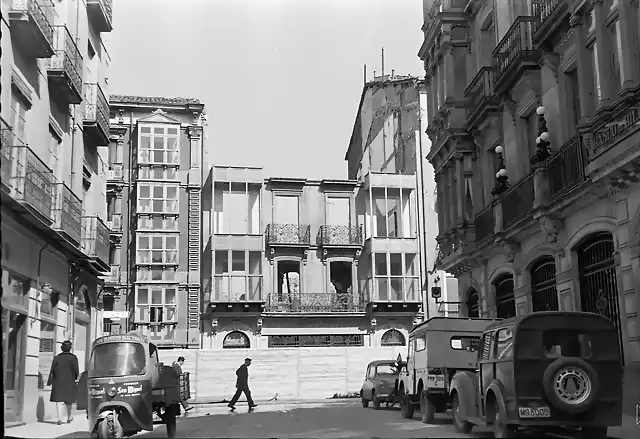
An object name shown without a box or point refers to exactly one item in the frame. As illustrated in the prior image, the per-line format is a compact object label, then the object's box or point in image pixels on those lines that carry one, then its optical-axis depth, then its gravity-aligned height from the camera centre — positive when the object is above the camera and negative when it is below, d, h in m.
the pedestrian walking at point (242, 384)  24.78 -0.31
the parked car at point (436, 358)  16.09 +0.24
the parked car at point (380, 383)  24.27 -0.37
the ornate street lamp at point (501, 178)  20.83 +4.82
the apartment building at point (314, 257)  42.41 +6.07
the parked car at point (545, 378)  8.46 -0.12
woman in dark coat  11.38 +0.04
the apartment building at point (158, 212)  41.47 +8.46
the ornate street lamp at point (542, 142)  17.81 +4.87
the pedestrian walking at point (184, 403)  14.88 -0.53
